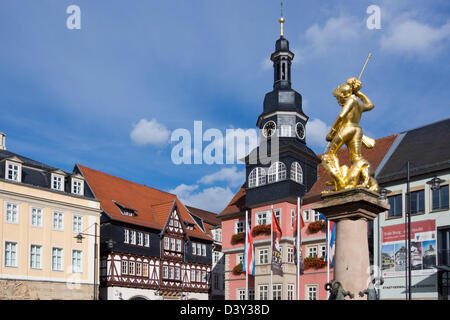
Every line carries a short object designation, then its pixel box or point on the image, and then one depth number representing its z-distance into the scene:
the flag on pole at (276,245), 38.78
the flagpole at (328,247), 35.74
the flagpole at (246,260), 40.72
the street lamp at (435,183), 29.70
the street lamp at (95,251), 44.83
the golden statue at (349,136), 10.55
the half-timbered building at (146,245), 48.66
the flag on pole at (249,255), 40.59
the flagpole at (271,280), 40.20
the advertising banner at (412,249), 33.59
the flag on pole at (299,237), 38.18
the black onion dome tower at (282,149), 43.72
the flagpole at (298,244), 37.92
